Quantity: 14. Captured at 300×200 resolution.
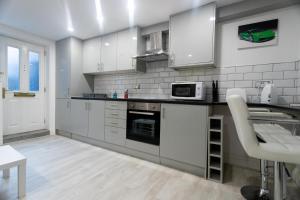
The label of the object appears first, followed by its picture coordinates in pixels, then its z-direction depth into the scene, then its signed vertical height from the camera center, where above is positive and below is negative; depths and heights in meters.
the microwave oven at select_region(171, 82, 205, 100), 2.27 +0.10
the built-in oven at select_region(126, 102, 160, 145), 2.34 -0.40
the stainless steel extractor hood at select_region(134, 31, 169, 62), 2.74 +0.89
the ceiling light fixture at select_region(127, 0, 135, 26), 2.28 +1.35
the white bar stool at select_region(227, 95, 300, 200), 0.88 -0.29
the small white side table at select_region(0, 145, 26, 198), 1.39 -0.62
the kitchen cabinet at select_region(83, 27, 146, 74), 3.03 +0.93
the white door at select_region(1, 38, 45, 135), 3.29 +0.20
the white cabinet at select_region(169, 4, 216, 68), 2.28 +0.92
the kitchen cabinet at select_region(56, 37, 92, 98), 3.59 +0.62
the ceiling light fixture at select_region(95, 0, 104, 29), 2.29 +1.36
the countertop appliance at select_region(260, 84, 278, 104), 1.91 +0.03
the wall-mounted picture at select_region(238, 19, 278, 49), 2.10 +0.88
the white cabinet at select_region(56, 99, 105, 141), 3.02 -0.45
